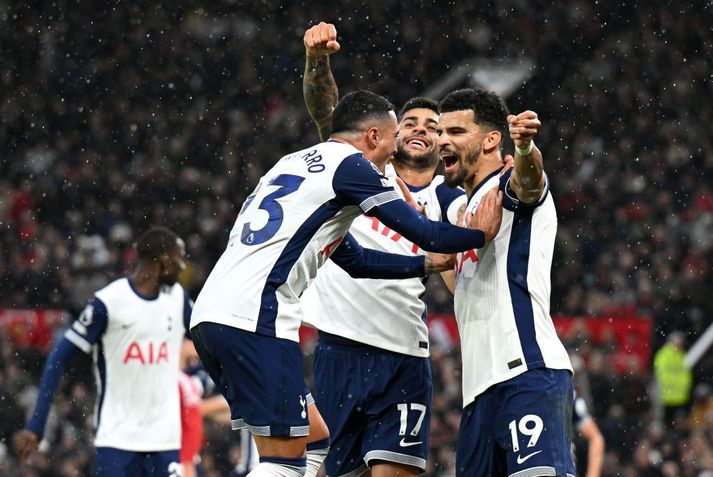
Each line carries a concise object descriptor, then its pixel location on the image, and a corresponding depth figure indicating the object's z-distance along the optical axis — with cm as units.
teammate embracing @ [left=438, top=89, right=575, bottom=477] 1057
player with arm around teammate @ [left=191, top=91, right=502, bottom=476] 1066
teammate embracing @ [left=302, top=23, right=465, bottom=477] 1255
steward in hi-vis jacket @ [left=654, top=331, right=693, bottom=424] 2912
